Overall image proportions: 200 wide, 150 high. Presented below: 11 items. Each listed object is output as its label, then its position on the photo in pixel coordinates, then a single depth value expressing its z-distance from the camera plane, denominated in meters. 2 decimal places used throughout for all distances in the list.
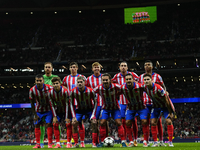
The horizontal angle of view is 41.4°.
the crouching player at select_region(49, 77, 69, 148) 8.07
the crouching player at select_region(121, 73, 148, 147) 7.86
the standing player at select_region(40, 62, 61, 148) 8.74
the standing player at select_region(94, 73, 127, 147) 7.89
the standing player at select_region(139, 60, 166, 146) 8.62
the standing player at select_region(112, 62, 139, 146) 8.91
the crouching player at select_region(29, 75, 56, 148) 8.09
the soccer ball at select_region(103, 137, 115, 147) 7.92
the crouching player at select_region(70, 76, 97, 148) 7.85
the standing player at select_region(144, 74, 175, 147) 7.48
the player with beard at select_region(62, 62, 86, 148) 9.09
